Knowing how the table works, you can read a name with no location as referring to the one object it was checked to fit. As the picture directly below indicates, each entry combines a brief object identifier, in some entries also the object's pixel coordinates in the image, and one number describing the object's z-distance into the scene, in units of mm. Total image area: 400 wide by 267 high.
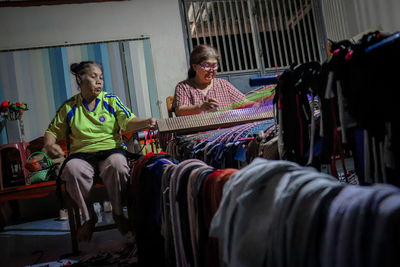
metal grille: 6066
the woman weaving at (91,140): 2445
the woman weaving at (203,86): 3020
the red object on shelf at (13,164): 4684
